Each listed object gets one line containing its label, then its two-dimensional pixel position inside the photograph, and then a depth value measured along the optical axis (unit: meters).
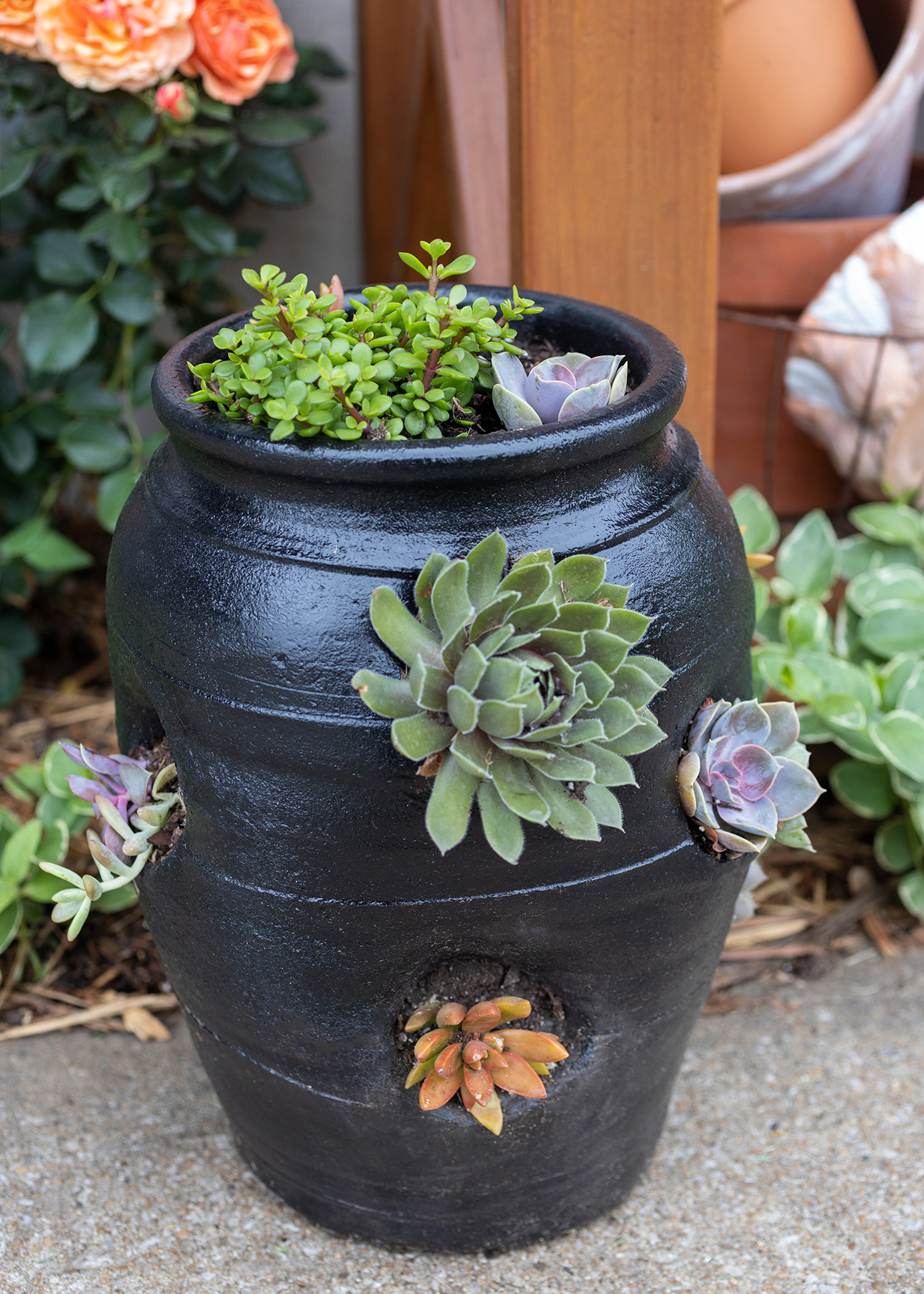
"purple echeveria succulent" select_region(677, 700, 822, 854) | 1.04
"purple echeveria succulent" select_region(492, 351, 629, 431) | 1.03
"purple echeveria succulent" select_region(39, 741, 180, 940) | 1.05
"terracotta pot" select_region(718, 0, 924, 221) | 1.75
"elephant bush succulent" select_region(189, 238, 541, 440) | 0.95
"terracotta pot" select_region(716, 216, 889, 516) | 1.86
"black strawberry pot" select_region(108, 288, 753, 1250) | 0.94
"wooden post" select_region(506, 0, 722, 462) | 1.46
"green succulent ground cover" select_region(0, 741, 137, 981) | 1.54
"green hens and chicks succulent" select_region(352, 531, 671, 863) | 0.85
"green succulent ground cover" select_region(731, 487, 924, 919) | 1.63
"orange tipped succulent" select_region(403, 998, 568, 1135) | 1.04
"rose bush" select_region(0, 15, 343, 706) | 1.67
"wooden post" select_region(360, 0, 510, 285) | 1.82
